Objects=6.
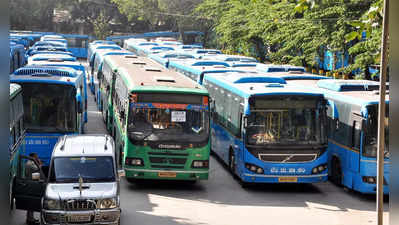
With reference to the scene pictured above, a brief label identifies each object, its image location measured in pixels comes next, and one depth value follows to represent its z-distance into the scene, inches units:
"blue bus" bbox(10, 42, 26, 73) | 1396.4
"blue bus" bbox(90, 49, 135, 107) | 1236.8
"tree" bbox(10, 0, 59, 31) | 3260.3
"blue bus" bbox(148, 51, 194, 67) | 1261.1
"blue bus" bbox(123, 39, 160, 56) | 1802.0
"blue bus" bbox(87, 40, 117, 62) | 1796.6
